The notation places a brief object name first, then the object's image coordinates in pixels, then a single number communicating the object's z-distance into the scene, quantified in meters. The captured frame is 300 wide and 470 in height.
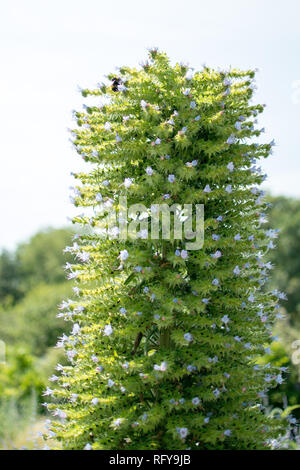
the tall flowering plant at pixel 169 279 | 4.55
